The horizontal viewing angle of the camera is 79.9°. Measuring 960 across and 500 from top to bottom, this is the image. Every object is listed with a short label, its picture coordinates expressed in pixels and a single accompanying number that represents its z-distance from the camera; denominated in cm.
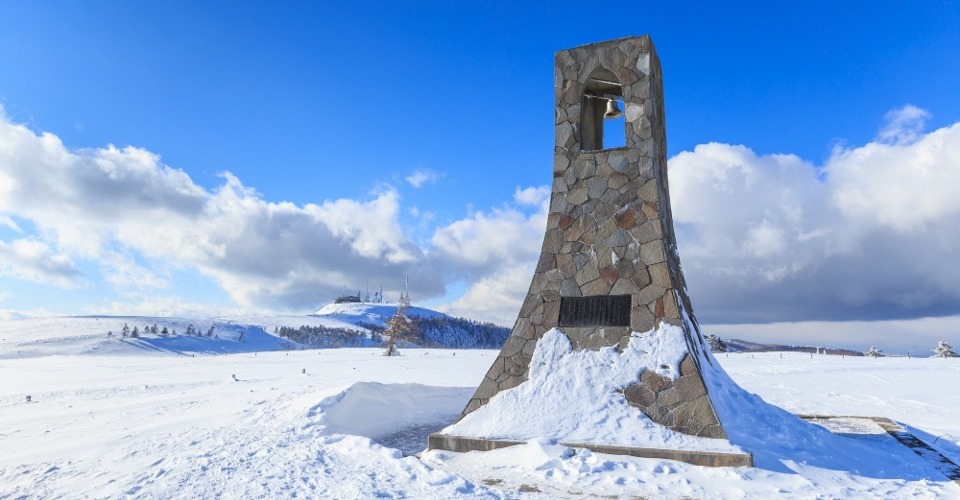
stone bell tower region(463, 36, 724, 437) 809
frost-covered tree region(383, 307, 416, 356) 3238
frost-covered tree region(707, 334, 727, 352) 3834
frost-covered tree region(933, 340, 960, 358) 3219
